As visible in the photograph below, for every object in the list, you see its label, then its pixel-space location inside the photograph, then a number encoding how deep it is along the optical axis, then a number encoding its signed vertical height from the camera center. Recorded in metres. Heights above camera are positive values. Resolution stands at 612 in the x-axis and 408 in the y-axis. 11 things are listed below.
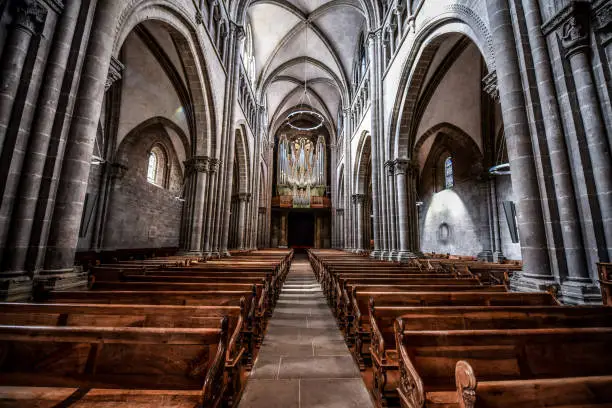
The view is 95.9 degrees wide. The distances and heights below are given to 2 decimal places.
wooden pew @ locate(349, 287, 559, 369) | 3.22 -0.59
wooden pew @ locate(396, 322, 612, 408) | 1.86 -0.72
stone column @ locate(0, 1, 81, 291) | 3.54 +1.28
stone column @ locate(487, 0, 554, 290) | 4.15 +1.48
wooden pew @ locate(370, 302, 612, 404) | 2.33 -0.61
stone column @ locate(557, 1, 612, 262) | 3.62 +2.03
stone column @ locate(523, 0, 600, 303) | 3.69 +1.47
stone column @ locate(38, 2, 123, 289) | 3.86 +1.27
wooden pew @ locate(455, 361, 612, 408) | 1.19 -0.62
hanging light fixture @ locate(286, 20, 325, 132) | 27.02 +14.01
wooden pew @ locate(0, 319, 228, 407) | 1.81 -0.78
